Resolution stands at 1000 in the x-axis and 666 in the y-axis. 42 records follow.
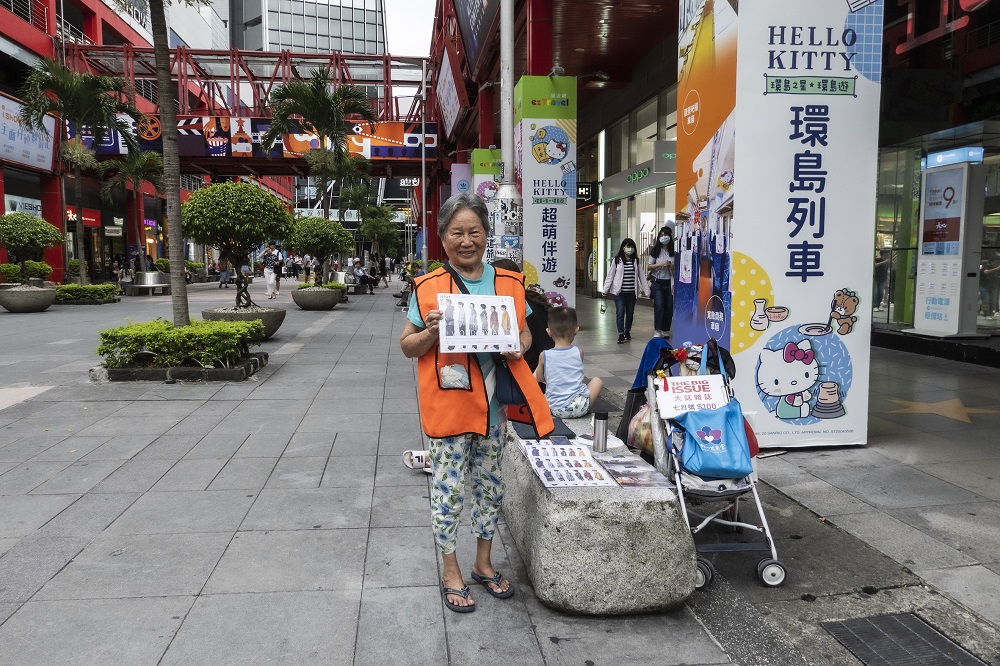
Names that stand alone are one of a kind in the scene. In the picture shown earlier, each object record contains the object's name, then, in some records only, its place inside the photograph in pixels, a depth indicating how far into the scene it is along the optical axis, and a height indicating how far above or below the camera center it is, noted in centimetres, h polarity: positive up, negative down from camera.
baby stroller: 343 -92
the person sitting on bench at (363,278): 3004 -56
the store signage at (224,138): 2841 +511
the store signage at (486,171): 1522 +202
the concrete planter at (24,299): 1894 -89
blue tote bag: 339 -87
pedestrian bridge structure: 2864 +575
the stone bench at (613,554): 312 -127
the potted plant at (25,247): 1908 +52
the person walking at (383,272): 4167 -44
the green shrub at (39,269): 2131 -10
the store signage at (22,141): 2498 +461
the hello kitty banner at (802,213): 536 +38
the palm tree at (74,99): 2214 +527
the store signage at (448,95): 1922 +492
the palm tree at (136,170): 2780 +380
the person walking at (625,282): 1233 -32
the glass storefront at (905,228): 1190 +62
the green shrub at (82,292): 2253 -84
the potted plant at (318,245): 1973 +55
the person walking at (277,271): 2605 -22
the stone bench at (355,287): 2811 -97
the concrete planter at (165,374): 855 -130
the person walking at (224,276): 3447 -52
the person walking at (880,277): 1328 -26
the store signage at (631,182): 1802 +231
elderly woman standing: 309 -57
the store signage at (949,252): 1102 +17
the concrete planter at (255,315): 1202 -85
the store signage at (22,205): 2659 +236
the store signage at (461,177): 2006 +246
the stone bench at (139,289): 2967 -98
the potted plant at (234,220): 1120 +72
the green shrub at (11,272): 2219 -19
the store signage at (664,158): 1161 +172
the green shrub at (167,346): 865 -98
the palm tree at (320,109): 2155 +479
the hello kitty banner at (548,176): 1081 +136
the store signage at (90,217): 3416 +239
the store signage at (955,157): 1102 +168
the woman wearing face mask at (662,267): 1161 -5
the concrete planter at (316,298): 1966 -91
